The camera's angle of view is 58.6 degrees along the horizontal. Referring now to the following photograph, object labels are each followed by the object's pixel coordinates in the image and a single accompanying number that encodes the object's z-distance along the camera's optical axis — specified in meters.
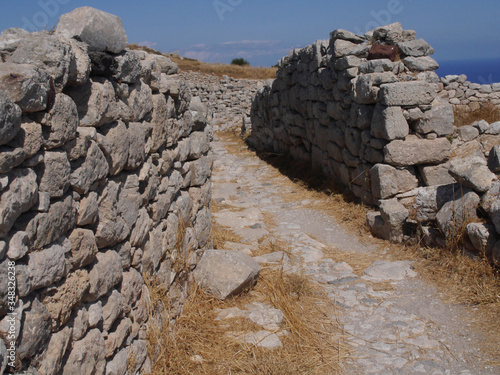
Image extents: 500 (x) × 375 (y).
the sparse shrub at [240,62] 33.18
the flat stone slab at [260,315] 3.64
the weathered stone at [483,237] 4.11
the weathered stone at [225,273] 3.90
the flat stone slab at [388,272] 4.54
